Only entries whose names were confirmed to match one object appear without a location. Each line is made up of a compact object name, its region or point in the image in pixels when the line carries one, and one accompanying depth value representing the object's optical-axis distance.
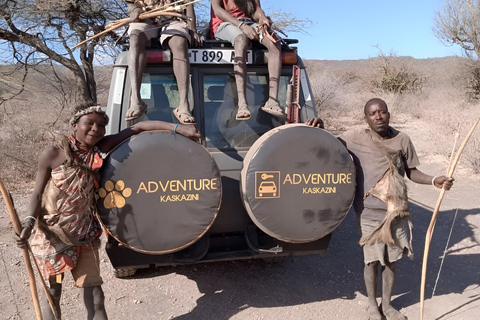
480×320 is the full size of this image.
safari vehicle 2.75
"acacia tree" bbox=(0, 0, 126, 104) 8.68
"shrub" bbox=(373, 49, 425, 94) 23.64
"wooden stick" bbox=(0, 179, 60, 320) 2.27
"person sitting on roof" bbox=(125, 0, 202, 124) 3.25
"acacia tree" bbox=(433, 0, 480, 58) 17.28
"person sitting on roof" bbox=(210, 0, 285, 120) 3.47
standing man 3.04
